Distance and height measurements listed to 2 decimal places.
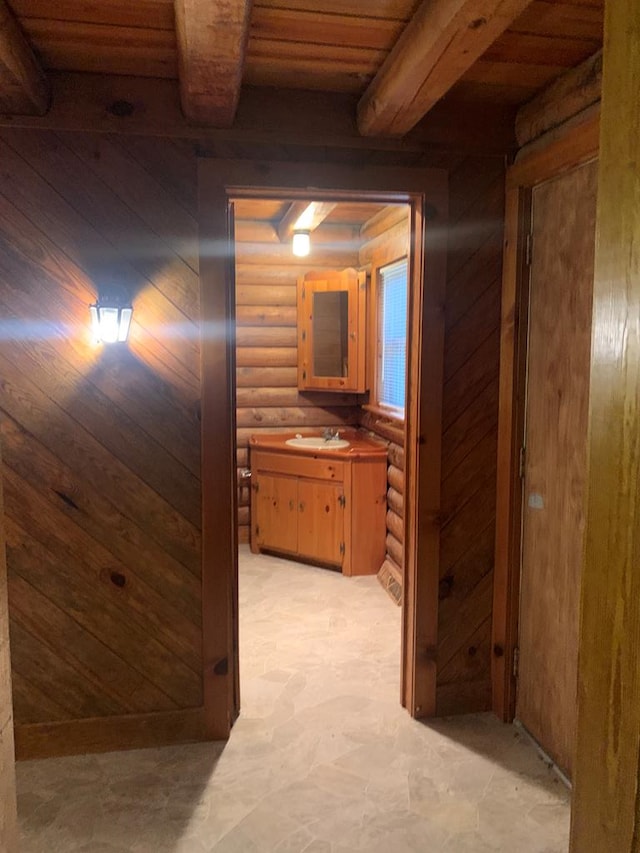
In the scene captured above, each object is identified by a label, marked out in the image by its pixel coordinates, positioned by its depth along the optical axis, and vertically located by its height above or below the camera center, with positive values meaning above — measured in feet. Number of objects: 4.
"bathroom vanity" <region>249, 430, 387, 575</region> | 14.58 -3.28
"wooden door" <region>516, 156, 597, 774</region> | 7.43 -1.14
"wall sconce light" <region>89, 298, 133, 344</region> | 7.61 +0.45
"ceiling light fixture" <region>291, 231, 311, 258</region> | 14.70 +2.65
